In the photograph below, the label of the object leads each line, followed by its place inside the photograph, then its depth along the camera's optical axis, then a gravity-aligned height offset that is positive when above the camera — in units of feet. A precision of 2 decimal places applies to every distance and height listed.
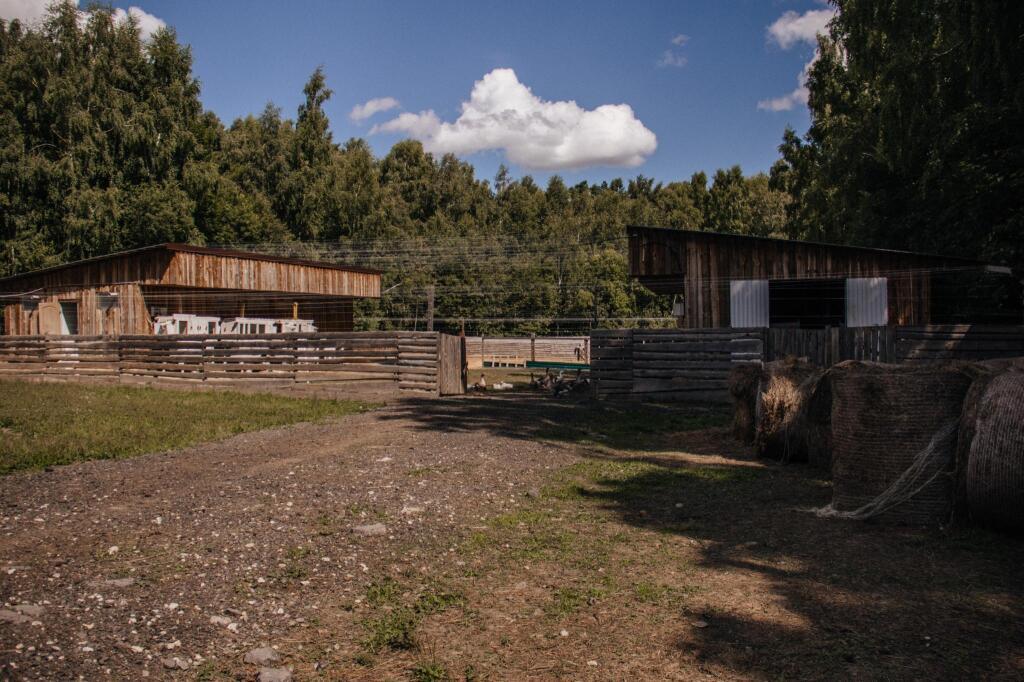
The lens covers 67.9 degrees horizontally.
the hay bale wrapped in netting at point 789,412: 27.73 -3.41
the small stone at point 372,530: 19.22 -5.07
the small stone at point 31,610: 13.32 -4.83
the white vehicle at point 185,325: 88.69 +1.17
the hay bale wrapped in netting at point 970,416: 18.30 -2.33
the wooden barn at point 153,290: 87.15 +5.50
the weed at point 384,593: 14.79 -5.24
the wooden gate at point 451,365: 59.93 -2.91
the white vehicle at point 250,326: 94.63 +0.97
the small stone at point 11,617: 13.01 -4.81
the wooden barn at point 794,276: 65.16 +4.03
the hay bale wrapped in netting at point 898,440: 19.24 -3.10
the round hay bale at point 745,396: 33.32 -3.23
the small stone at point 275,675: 11.53 -5.24
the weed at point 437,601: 14.34 -5.25
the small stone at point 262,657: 12.17 -5.23
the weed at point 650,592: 14.67 -5.27
